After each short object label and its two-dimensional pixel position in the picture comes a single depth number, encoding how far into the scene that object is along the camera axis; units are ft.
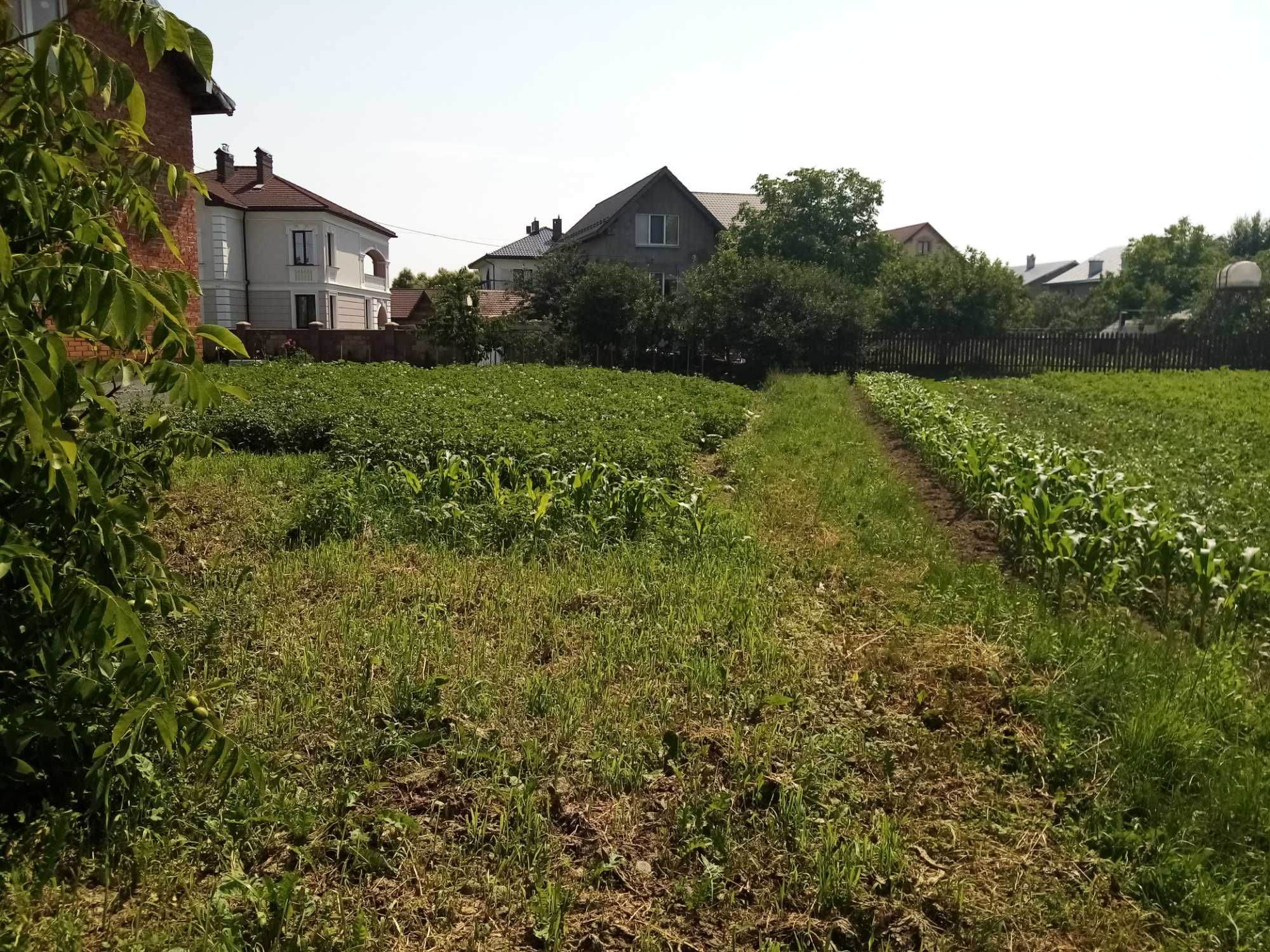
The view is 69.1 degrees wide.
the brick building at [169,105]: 43.70
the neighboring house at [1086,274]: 305.73
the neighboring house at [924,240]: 263.70
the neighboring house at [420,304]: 163.12
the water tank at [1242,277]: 120.57
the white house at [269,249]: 120.47
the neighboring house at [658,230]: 137.18
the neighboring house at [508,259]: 213.66
